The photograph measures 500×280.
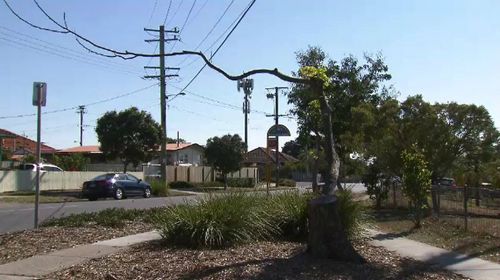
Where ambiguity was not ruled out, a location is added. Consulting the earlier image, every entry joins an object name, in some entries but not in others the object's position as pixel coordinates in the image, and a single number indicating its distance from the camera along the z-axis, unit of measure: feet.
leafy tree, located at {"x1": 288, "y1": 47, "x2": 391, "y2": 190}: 83.92
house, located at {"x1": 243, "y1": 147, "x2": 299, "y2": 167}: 329.52
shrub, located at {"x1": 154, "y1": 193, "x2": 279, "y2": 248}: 32.96
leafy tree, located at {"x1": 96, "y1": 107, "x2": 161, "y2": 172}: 135.13
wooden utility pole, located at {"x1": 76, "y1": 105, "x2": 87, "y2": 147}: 317.40
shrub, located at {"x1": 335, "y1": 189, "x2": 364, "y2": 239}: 37.10
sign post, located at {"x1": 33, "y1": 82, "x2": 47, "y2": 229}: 42.01
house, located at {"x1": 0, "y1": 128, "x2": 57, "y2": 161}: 256.32
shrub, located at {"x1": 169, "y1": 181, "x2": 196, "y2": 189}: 167.40
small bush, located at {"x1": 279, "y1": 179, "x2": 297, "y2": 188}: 212.58
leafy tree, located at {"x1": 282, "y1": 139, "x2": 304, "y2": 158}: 476.99
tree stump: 28.35
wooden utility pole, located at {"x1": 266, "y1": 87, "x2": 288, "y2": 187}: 204.85
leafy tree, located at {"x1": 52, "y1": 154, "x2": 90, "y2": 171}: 160.97
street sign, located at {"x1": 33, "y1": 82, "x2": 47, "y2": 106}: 42.04
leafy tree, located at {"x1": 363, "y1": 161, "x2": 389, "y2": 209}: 76.32
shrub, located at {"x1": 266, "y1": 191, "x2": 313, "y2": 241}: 37.65
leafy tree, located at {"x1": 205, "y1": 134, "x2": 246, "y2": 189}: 175.11
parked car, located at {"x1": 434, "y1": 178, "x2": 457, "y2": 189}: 73.51
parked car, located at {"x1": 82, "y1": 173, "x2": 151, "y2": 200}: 102.94
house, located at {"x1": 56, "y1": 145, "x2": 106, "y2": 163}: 227.81
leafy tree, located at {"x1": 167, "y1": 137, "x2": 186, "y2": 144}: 381.07
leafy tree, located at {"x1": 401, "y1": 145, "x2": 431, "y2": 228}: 50.98
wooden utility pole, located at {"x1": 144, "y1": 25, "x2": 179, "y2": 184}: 135.23
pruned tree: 28.50
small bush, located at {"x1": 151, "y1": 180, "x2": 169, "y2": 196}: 122.01
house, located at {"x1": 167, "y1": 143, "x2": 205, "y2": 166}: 250.78
